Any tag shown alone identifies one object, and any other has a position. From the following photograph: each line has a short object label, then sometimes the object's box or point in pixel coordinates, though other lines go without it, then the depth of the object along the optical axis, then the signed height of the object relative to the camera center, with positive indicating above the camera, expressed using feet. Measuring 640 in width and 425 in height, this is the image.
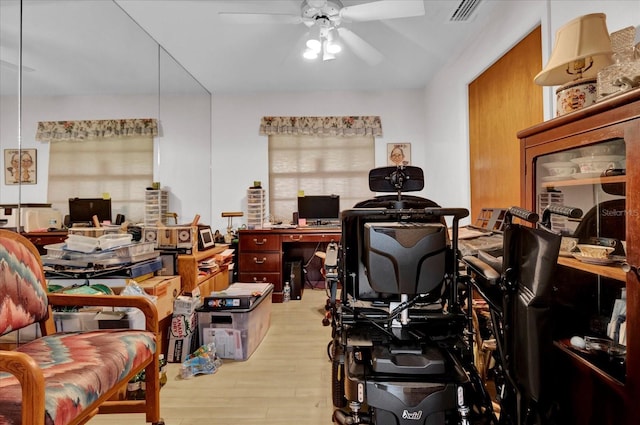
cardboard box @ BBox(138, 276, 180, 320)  6.54 -1.60
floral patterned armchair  2.70 -1.62
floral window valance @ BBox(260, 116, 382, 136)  13.98 +3.91
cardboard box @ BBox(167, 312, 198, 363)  7.10 -2.74
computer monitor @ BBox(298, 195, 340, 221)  13.65 +0.30
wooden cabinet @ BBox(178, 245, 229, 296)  8.01 -1.57
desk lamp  12.82 -0.49
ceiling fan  6.88 +4.61
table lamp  3.93 +2.08
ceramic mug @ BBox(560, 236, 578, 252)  3.97 -0.38
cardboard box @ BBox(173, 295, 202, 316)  7.25 -2.07
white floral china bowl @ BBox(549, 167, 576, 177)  4.01 +0.56
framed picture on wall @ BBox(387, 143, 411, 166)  14.12 +2.74
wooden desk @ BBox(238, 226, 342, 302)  11.94 -1.35
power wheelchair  3.62 -1.53
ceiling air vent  7.81 +5.21
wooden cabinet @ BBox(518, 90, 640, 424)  2.80 -0.23
